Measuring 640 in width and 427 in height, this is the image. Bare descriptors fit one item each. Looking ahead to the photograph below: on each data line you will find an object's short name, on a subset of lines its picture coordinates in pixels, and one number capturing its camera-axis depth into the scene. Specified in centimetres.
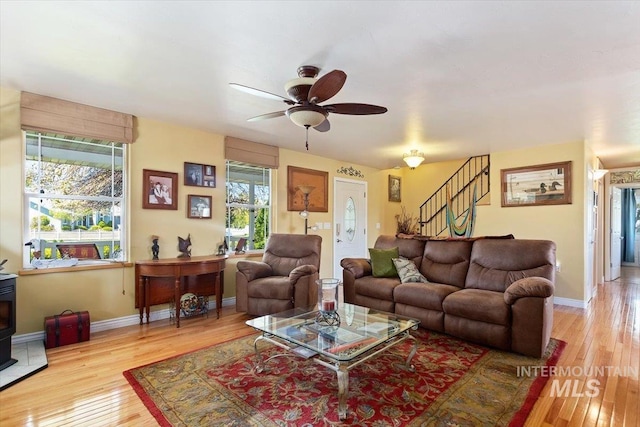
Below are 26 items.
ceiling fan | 222
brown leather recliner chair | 359
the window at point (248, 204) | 458
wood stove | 245
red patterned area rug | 185
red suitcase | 289
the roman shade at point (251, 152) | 441
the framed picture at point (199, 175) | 405
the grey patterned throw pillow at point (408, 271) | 362
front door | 600
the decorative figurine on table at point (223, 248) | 429
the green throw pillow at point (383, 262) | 387
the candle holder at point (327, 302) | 250
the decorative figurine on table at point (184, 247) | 395
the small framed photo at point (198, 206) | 407
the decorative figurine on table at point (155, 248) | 369
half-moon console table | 342
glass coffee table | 191
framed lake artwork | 454
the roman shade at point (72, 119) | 296
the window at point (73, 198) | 310
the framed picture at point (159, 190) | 371
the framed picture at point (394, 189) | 725
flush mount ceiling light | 469
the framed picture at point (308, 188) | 520
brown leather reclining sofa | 267
